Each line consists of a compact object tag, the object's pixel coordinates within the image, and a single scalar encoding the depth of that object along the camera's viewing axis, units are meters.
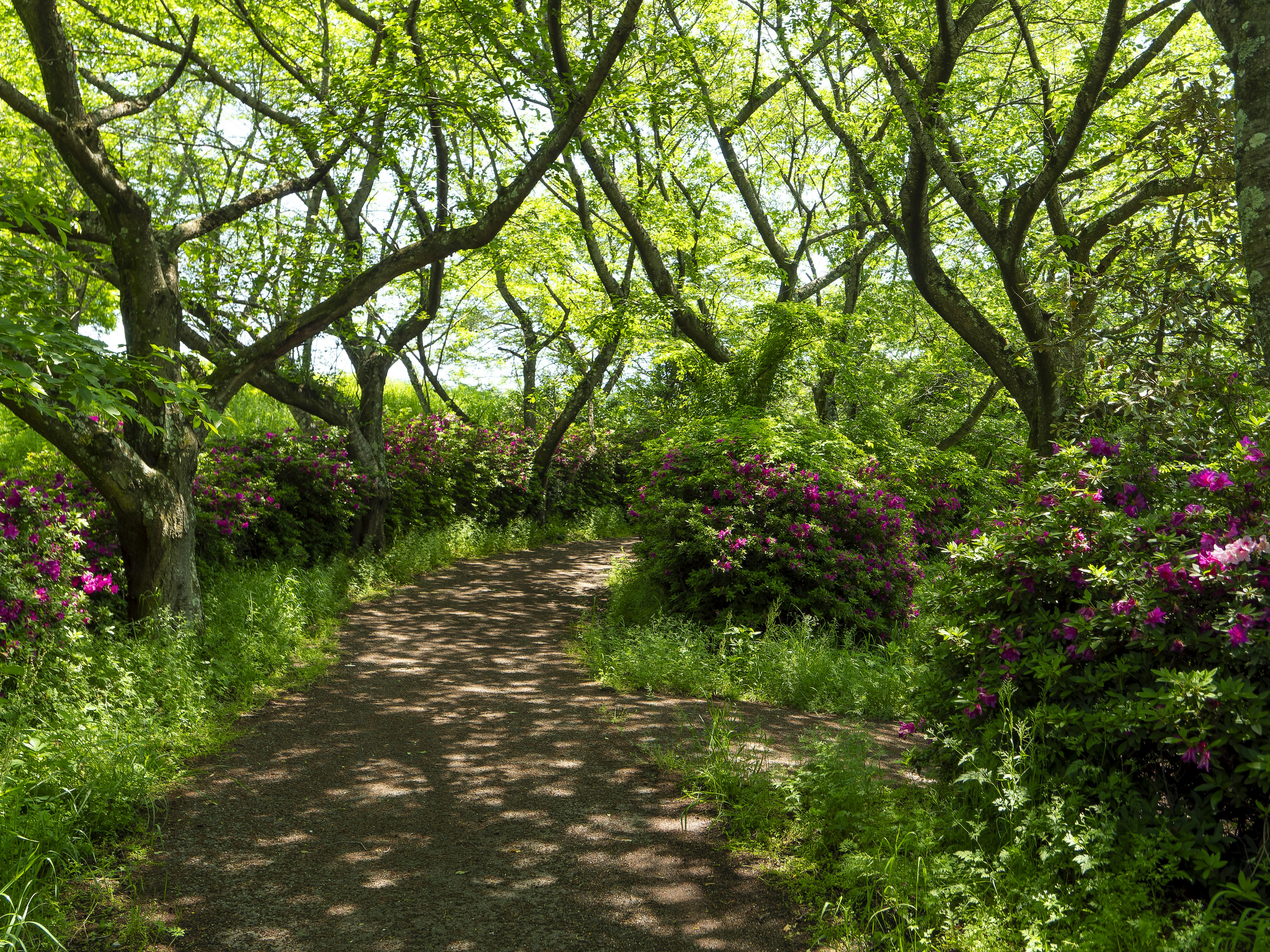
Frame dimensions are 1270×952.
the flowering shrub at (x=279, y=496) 9.58
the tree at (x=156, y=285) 6.77
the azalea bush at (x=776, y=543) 8.84
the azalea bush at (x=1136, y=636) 3.11
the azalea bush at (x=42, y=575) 5.74
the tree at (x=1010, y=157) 8.46
